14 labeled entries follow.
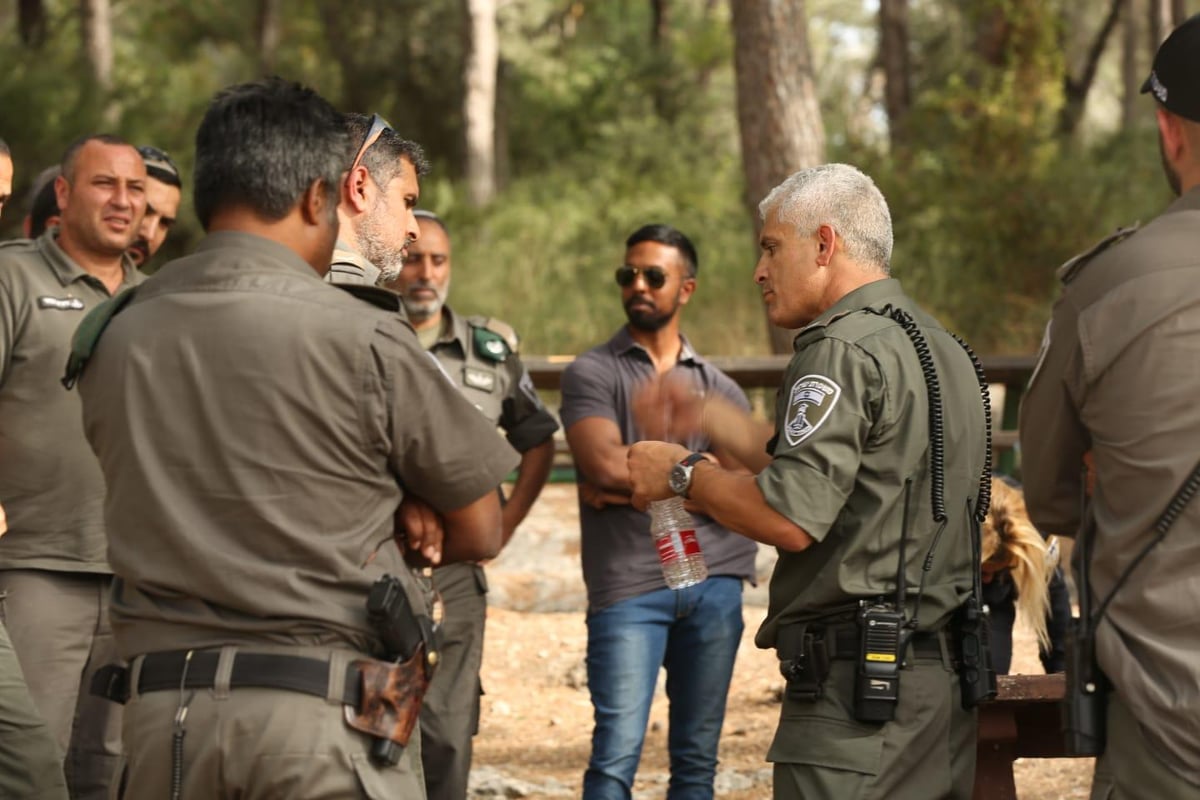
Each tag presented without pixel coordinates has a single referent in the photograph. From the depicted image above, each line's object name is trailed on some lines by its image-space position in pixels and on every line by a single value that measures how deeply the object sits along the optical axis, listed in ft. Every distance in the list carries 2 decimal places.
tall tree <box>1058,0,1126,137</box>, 85.87
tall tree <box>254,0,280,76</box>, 93.35
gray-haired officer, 12.03
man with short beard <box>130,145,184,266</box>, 20.07
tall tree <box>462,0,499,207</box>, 69.36
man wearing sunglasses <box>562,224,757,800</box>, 18.19
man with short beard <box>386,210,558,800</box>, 17.92
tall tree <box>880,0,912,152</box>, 77.20
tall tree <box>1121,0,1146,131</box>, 77.77
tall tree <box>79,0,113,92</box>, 69.00
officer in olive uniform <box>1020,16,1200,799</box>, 9.48
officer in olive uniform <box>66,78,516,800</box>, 9.85
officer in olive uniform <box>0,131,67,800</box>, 13.55
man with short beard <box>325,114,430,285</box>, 11.96
